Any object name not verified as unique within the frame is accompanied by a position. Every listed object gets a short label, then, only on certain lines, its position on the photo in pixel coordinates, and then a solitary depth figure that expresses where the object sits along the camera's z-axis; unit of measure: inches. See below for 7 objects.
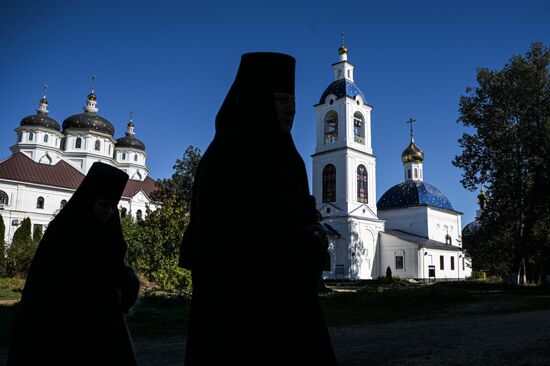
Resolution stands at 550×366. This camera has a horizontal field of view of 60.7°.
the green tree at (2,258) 1185.4
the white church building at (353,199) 1775.3
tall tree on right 1062.7
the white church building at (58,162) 1910.7
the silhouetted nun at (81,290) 140.5
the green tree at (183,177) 1732.3
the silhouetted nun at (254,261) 88.4
